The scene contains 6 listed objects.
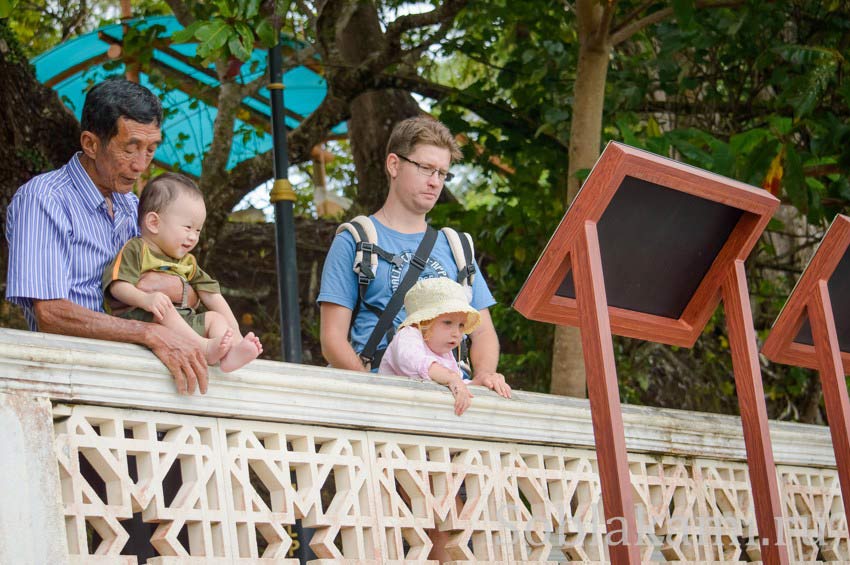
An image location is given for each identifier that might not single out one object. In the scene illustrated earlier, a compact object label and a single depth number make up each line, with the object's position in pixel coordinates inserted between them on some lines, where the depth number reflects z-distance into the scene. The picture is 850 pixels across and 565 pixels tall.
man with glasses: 4.01
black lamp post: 5.58
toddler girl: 3.74
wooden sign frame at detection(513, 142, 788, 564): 2.73
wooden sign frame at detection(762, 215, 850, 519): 3.41
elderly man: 2.98
